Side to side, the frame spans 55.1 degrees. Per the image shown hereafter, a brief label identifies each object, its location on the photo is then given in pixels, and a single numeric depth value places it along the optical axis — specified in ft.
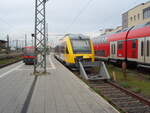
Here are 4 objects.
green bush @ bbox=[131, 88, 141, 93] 18.91
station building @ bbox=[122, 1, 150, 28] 107.14
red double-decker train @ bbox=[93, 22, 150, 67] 29.65
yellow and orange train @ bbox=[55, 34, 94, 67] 36.02
